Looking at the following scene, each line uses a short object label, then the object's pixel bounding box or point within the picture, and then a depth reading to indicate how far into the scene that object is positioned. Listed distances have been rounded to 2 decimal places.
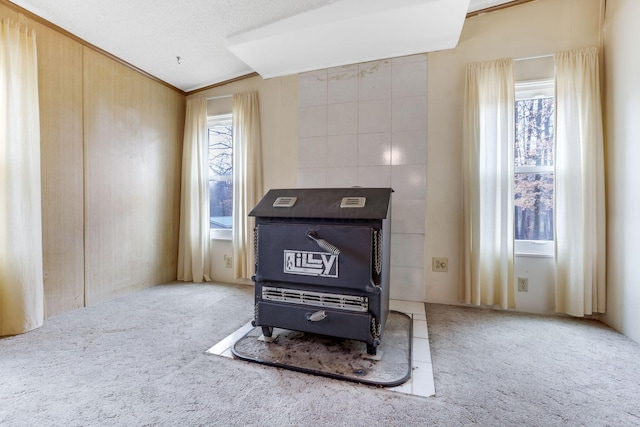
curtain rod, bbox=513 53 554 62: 2.20
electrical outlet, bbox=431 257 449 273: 2.47
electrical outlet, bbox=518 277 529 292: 2.28
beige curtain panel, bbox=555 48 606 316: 2.04
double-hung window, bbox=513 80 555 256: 2.29
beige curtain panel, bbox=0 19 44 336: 1.84
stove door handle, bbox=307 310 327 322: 1.53
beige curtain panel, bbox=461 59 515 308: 2.24
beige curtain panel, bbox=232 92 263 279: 2.96
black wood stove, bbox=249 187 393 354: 1.50
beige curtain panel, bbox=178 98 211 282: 3.16
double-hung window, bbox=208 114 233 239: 3.26
